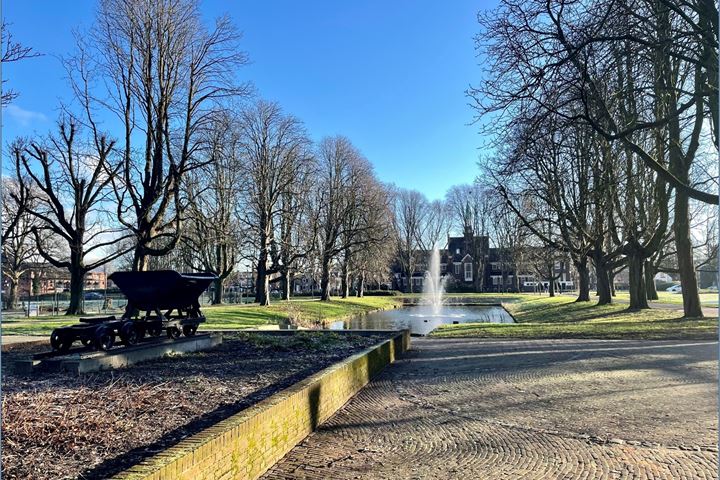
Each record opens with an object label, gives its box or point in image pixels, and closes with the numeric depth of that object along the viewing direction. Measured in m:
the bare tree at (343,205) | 48.81
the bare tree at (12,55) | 13.14
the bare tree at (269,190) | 37.91
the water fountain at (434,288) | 50.11
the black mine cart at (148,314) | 10.88
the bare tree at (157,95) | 21.05
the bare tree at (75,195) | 26.81
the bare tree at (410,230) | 82.19
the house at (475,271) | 83.00
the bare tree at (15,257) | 43.00
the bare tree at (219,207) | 24.16
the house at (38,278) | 51.94
